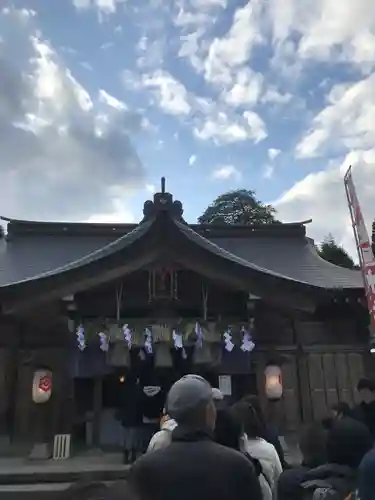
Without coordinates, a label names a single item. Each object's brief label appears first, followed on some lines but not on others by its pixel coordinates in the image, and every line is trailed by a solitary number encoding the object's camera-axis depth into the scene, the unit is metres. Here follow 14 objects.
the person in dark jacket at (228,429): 3.16
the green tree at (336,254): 34.64
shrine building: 11.19
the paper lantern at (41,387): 11.21
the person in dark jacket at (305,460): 3.04
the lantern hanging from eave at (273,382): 11.51
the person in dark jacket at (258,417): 3.77
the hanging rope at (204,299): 11.74
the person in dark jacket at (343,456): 2.71
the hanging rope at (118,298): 11.63
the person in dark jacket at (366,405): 5.26
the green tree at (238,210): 38.66
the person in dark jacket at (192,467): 2.03
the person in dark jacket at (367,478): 2.49
